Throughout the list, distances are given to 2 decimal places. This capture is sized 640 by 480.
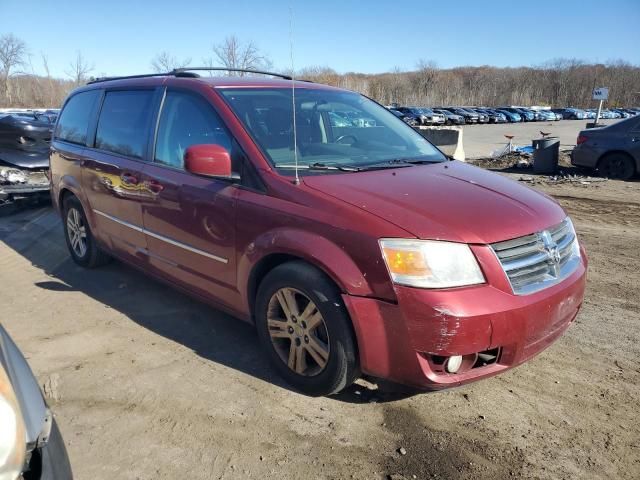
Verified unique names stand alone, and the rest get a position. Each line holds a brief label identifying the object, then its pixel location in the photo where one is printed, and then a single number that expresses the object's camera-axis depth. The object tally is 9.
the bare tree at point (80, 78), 63.91
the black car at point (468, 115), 47.89
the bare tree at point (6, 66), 66.81
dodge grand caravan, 2.53
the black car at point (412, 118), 41.62
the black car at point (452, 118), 46.47
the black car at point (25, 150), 8.25
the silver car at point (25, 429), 1.35
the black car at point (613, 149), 11.01
